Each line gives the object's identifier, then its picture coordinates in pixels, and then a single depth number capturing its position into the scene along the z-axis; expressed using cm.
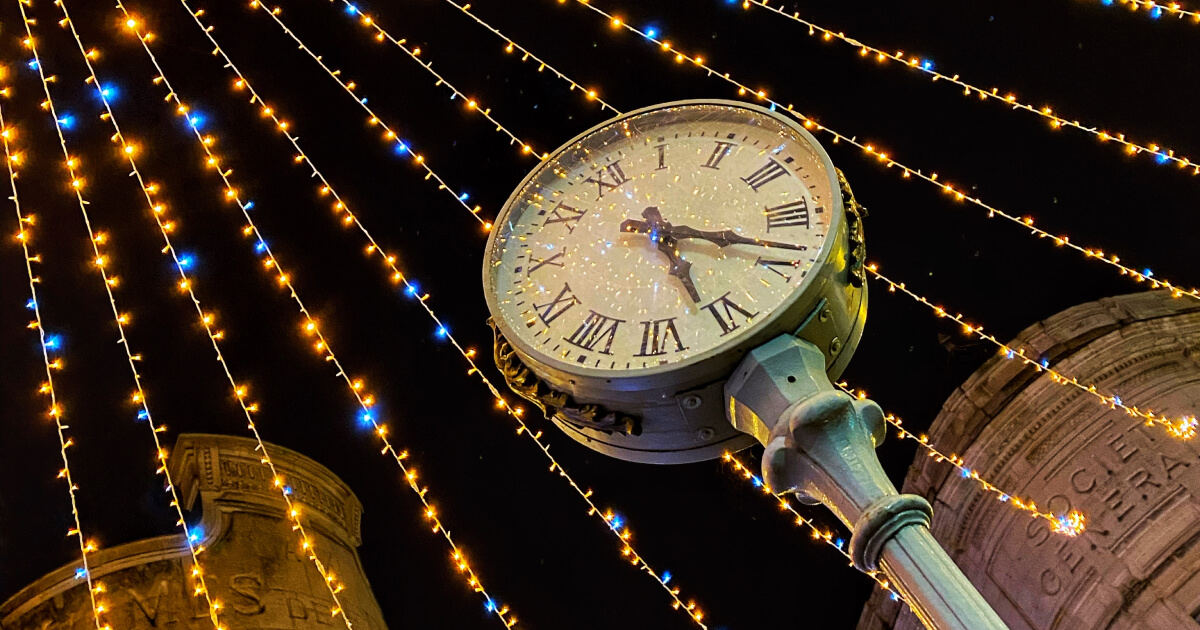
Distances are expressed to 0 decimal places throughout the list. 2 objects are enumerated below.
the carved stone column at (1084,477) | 456
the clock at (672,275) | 282
